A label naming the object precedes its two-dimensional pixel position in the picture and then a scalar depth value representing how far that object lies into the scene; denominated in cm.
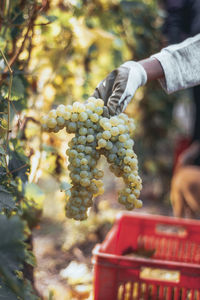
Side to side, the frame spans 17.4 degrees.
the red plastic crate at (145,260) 137
